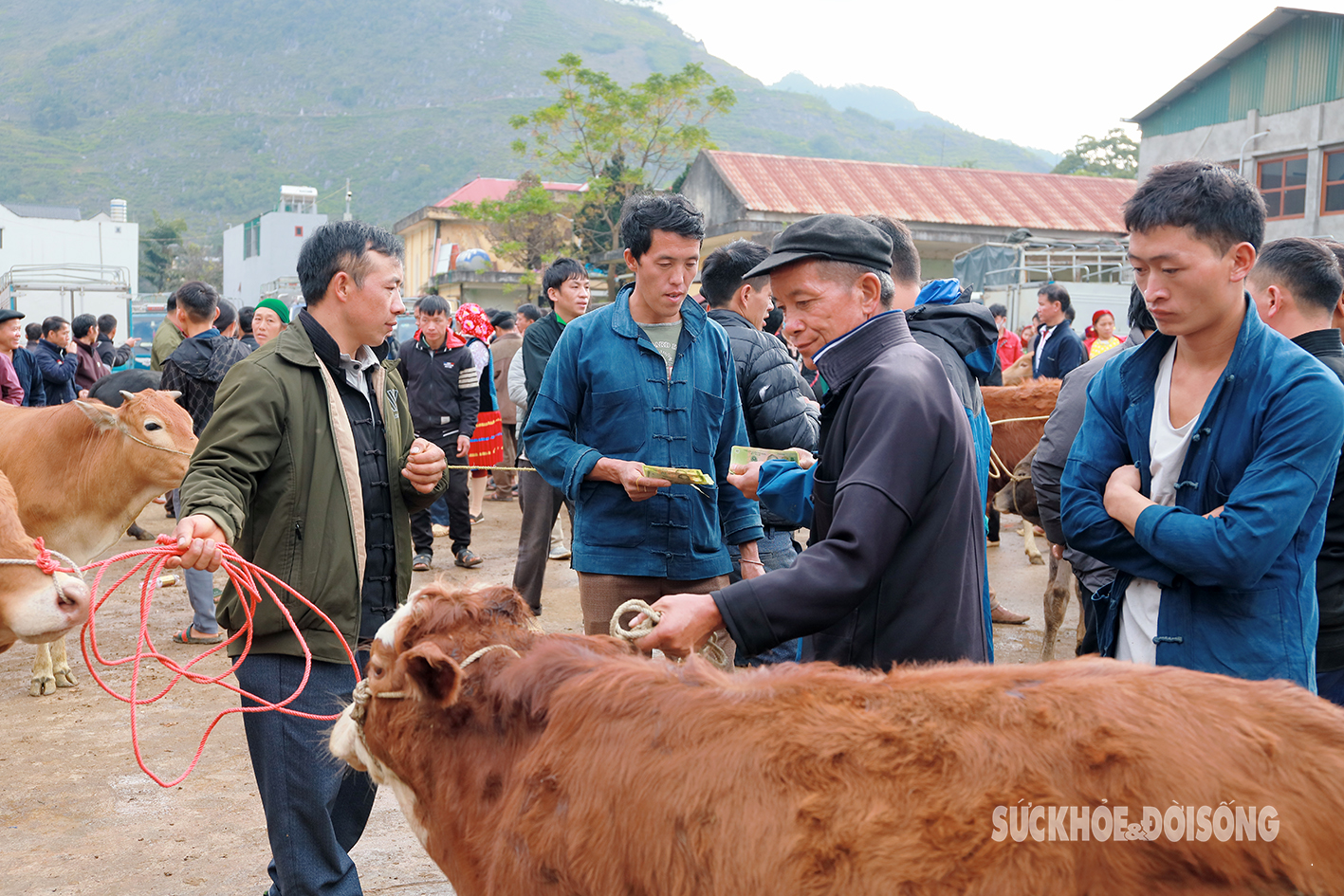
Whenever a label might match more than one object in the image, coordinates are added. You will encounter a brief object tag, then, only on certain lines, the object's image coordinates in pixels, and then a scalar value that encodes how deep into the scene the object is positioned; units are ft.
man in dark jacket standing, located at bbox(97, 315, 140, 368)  50.98
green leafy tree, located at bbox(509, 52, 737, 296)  94.53
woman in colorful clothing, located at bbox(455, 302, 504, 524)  29.37
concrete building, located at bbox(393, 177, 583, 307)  118.83
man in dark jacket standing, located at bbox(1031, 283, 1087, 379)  33.47
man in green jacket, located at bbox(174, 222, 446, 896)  9.54
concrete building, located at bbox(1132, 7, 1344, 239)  72.49
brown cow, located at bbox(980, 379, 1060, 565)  26.45
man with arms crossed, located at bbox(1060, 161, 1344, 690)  6.89
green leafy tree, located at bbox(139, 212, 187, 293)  217.97
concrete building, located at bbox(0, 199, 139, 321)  182.80
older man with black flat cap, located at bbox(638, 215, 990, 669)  7.00
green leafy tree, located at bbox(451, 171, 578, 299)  101.55
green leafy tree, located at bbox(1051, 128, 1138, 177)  209.46
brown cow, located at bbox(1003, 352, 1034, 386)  39.40
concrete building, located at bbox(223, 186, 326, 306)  203.00
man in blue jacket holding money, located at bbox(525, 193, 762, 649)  11.95
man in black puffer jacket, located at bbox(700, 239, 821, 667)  14.67
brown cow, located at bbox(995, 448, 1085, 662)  20.04
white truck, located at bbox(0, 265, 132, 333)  84.12
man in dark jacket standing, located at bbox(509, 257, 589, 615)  22.02
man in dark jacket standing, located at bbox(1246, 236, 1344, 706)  8.89
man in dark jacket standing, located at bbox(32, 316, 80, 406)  38.06
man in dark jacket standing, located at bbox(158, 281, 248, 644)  23.59
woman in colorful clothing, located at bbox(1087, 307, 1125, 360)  36.73
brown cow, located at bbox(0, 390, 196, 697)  19.30
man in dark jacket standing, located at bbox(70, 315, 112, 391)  41.39
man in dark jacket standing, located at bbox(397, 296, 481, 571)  28.94
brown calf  4.80
